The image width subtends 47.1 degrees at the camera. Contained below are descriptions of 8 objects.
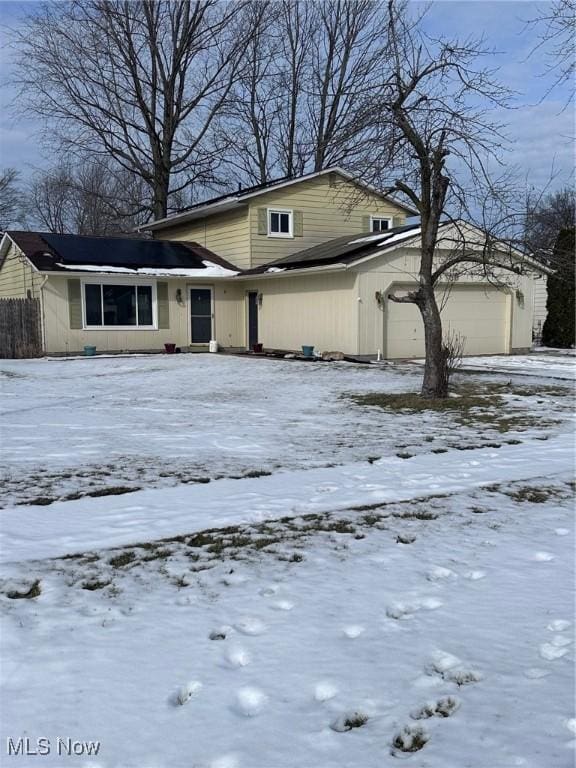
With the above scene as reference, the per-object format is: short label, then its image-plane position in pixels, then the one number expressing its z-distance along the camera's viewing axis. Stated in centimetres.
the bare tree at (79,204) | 3894
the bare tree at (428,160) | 998
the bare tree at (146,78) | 2722
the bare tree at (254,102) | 2975
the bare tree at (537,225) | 1008
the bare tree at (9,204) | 4419
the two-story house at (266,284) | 1766
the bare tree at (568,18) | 926
